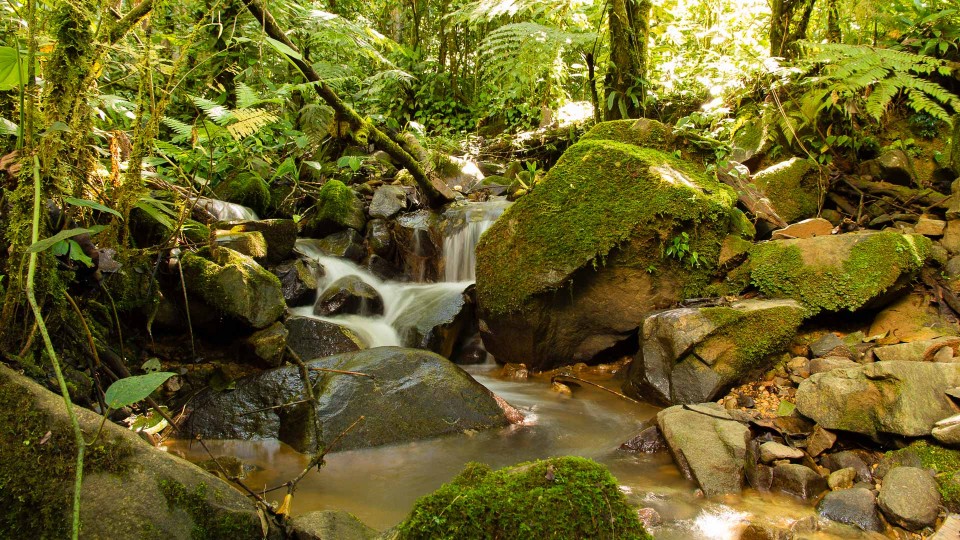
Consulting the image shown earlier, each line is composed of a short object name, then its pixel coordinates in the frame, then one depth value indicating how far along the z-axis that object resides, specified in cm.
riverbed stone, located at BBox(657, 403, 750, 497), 303
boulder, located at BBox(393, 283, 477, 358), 576
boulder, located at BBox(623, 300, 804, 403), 398
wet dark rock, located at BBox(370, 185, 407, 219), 788
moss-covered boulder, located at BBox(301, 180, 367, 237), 765
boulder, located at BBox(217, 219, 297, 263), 572
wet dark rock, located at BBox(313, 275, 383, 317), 609
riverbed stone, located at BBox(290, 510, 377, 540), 200
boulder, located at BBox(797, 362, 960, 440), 295
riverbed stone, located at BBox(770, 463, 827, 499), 294
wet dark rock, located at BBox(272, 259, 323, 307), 601
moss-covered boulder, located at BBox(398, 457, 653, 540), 160
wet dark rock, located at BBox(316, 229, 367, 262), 738
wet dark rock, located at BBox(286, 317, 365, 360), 504
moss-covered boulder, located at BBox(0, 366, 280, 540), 160
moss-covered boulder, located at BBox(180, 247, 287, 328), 417
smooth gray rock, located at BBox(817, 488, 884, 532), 261
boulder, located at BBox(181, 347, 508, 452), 381
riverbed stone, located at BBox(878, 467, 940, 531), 253
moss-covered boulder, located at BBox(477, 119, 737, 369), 475
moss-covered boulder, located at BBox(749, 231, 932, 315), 404
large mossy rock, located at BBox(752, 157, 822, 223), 570
